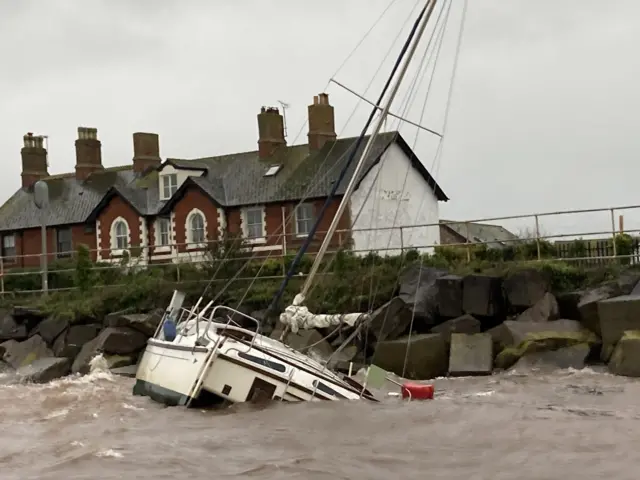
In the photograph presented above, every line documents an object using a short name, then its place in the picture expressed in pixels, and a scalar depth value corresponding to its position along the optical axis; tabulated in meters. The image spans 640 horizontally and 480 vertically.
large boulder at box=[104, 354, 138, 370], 27.08
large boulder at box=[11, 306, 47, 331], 32.19
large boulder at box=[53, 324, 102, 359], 30.06
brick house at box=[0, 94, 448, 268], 38.84
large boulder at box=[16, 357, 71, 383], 26.86
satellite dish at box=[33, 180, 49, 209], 32.84
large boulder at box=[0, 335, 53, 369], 30.12
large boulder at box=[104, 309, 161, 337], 28.28
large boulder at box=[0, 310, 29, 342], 31.85
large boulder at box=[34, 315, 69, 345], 30.84
